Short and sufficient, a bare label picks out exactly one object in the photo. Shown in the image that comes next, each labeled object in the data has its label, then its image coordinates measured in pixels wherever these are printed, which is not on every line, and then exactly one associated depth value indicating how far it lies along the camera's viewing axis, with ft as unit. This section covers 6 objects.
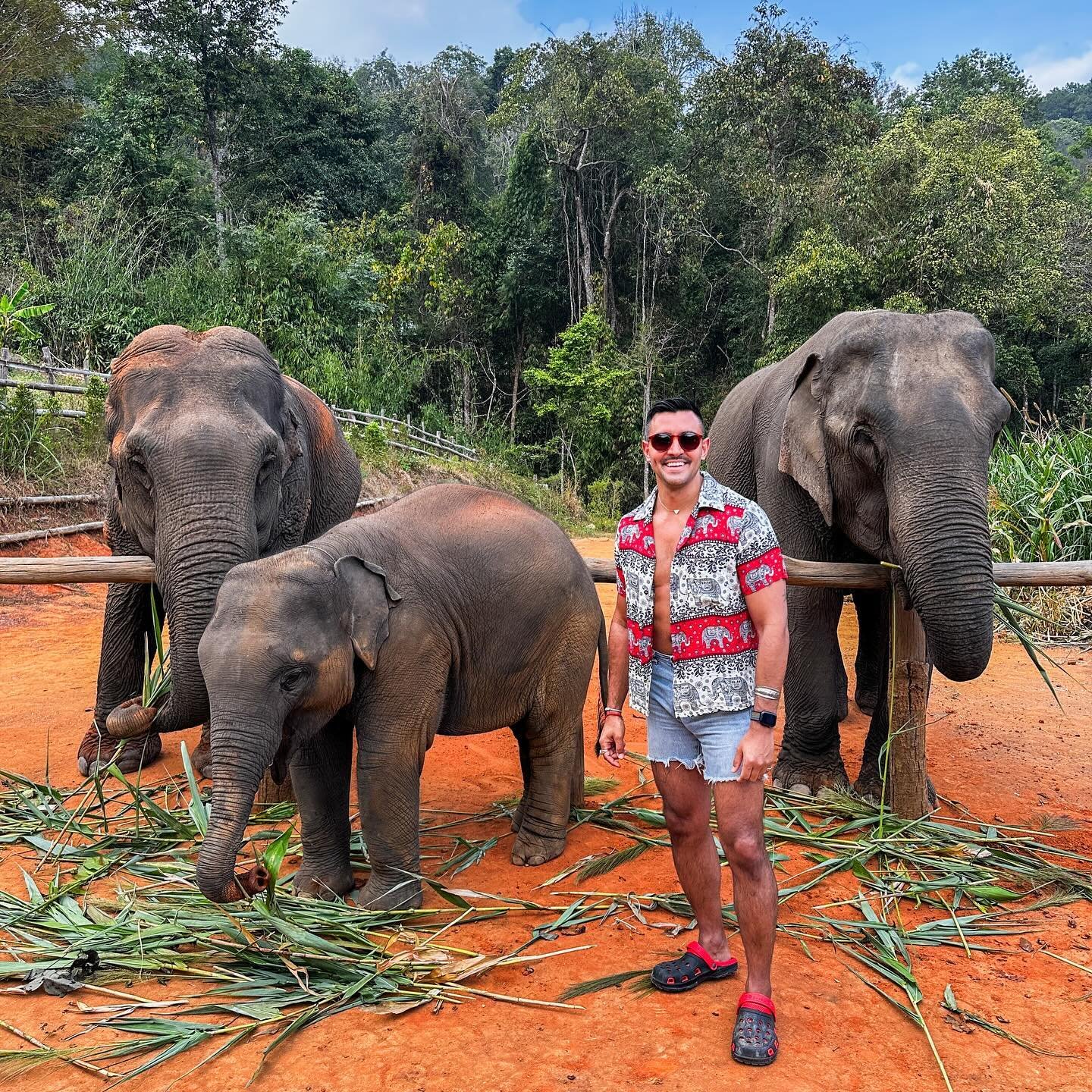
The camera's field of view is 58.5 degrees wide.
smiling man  10.93
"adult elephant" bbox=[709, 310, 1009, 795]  15.55
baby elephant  12.25
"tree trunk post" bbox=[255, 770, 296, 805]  19.22
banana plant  47.67
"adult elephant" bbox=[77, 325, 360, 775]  15.90
